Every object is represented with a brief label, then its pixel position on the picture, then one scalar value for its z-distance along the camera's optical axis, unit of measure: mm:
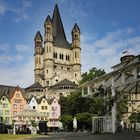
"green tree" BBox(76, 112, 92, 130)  37421
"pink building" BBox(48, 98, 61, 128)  59828
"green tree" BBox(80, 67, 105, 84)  42282
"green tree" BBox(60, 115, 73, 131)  41985
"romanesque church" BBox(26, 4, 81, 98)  76184
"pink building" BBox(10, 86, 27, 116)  57698
